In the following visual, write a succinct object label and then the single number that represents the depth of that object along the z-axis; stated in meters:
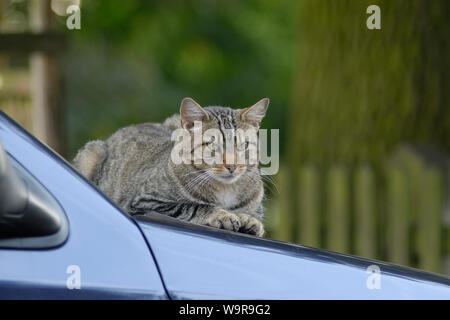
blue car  4.35
